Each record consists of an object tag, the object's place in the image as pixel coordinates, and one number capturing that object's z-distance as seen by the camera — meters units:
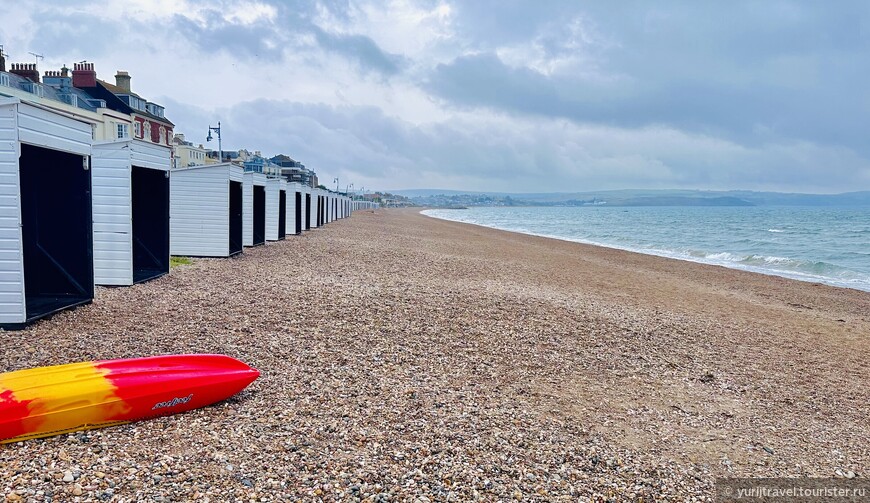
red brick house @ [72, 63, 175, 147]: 46.38
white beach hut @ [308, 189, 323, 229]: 33.32
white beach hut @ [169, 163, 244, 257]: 14.35
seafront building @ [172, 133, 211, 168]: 62.84
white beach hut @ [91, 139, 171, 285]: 9.42
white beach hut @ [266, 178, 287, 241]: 21.28
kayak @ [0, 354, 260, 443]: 3.96
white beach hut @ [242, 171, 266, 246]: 17.44
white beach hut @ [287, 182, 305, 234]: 25.34
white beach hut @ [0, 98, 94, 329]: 7.70
